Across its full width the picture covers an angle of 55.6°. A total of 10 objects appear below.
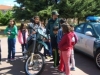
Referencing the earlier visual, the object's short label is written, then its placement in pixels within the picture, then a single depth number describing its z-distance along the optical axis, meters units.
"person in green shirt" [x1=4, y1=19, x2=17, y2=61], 3.49
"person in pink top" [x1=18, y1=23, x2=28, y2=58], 3.73
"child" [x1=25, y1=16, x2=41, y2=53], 2.74
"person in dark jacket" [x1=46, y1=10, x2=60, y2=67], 2.94
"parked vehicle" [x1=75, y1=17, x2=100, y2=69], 3.10
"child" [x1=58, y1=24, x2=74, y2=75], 2.36
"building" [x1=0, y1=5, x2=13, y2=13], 47.96
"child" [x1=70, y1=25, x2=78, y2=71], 2.69
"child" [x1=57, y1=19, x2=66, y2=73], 2.74
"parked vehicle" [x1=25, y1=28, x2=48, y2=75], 2.68
